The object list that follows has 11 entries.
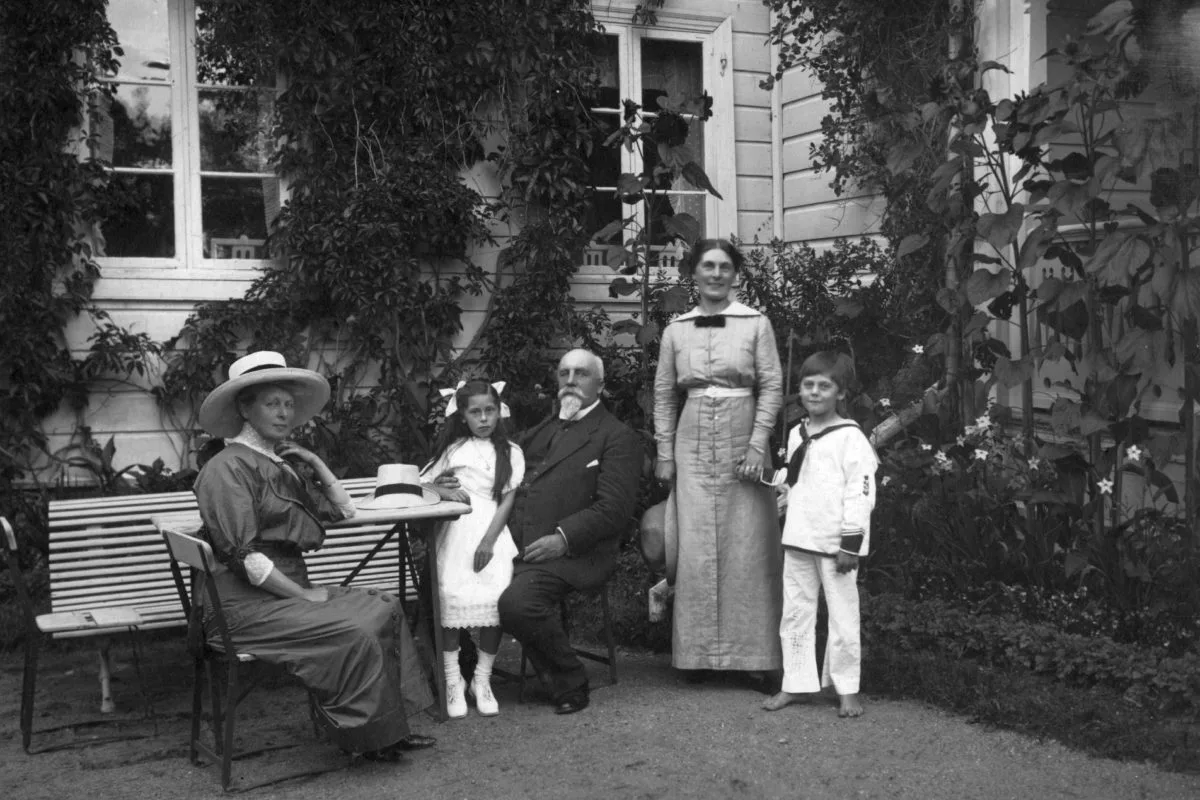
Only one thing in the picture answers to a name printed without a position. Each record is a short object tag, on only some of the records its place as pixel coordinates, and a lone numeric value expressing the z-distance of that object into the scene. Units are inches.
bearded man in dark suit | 209.8
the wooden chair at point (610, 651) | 220.1
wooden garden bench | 214.8
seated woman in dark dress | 175.5
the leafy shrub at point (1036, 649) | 190.2
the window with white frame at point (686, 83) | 361.1
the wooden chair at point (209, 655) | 173.6
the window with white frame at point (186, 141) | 313.0
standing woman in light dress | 220.5
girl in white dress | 209.3
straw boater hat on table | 203.5
